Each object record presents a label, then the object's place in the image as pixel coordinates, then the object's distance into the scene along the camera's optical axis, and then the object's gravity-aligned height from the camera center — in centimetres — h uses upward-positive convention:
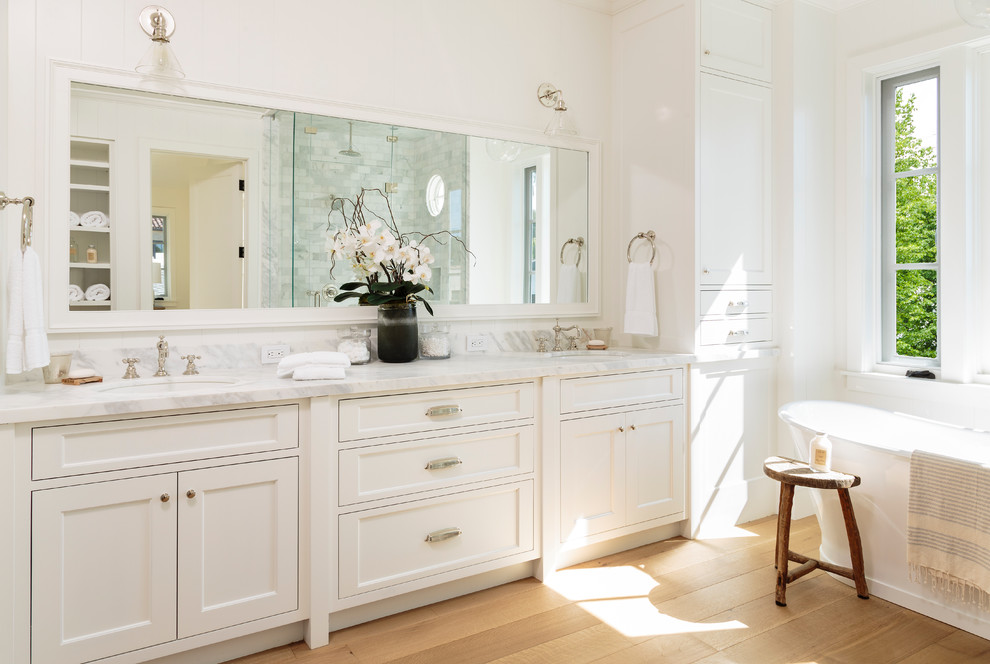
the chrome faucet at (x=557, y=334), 345 +0
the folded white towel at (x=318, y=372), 226 -14
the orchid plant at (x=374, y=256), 274 +33
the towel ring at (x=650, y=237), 342 +51
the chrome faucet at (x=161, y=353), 241 -7
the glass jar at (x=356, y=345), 271 -5
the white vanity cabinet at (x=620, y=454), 285 -55
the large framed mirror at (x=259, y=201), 234 +55
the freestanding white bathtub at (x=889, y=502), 241 -65
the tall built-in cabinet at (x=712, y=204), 324 +67
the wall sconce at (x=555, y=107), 324 +115
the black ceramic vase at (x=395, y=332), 278 +1
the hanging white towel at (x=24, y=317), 197 +5
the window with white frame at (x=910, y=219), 334 +60
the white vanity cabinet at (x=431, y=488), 232 -58
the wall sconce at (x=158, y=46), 228 +101
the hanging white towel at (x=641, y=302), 336 +17
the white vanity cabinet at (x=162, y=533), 185 -61
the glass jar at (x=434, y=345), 293 -5
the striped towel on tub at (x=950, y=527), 213 -65
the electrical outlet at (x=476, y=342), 320 -4
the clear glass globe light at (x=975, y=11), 179 +89
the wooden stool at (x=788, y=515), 248 -72
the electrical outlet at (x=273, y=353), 265 -8
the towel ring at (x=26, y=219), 201 +35
